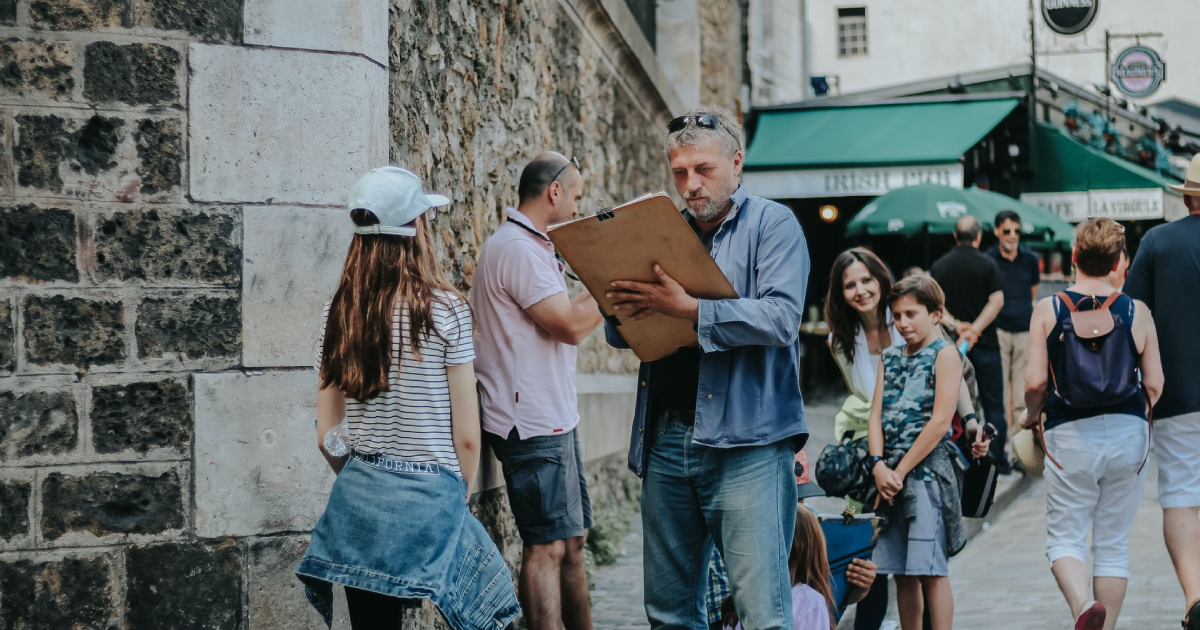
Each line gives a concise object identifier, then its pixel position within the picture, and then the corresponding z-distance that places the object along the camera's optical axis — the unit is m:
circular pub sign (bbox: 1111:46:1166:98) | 22.67
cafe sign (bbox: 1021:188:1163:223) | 17.30
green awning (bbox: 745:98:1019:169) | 15.92
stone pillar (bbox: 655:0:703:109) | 12.75
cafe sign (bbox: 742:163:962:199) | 15.48
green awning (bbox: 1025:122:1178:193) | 17.62
